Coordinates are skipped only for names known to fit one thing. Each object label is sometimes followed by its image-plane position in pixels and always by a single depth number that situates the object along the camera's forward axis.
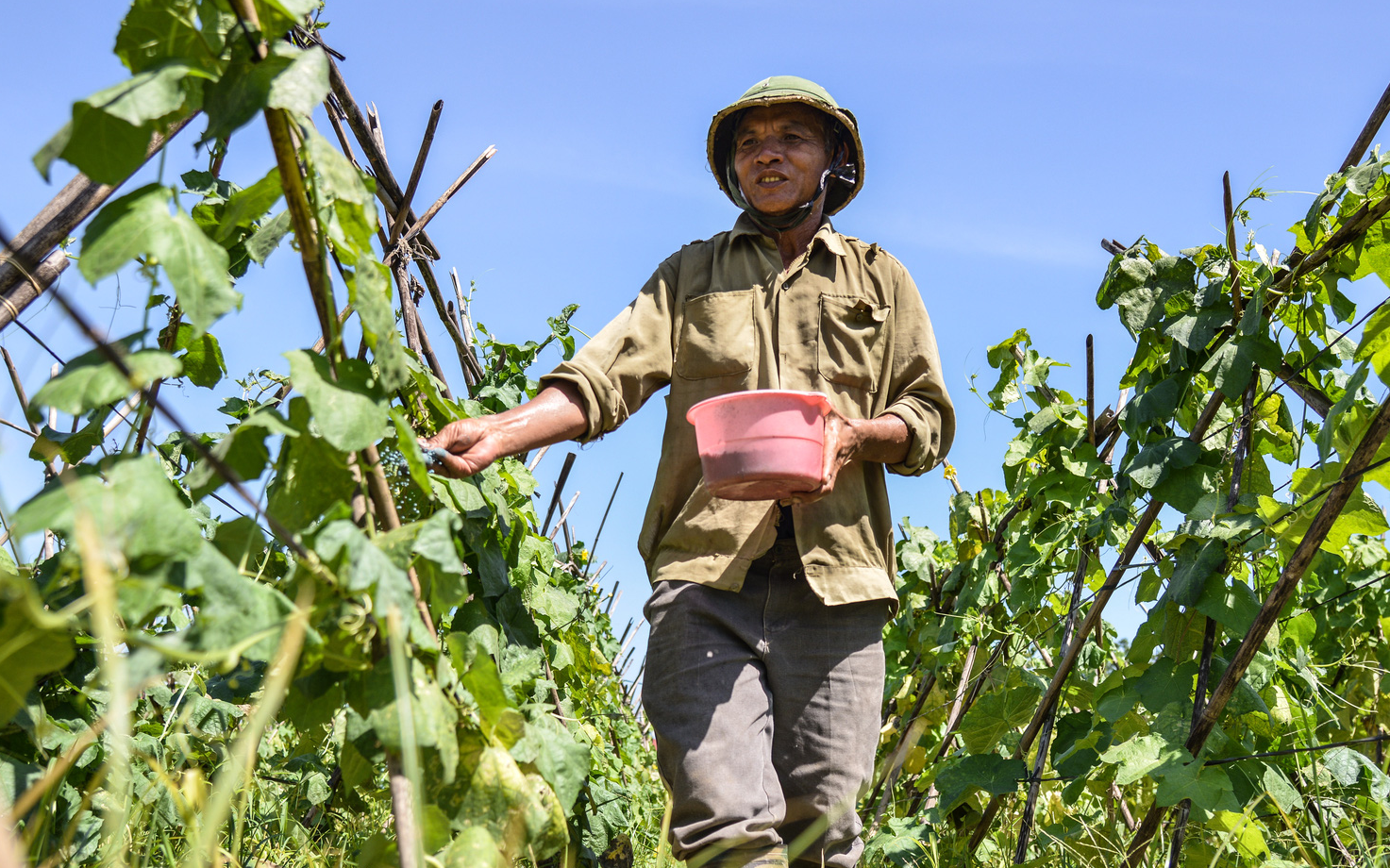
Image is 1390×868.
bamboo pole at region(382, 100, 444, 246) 2.12
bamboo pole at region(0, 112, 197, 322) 1.35
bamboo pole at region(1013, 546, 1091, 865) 2.14
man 1.88
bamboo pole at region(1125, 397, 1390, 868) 1.59
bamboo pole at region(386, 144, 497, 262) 2.29
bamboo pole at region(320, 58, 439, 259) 1.98
